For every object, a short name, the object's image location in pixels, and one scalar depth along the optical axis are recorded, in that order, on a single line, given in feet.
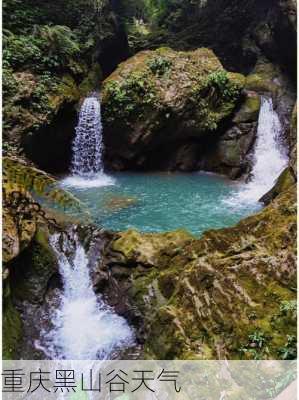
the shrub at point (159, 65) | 39.96
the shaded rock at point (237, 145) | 40.32
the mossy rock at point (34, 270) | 19.19
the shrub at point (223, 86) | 40.70
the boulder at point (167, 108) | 39.01
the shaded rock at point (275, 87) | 42.93
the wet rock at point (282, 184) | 25.32
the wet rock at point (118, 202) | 29.73
